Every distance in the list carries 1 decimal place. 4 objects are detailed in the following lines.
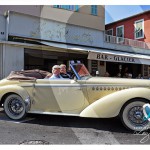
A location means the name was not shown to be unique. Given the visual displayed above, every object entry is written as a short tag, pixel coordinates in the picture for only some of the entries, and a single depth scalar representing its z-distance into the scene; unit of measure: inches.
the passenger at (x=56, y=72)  168.9
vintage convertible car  140.1
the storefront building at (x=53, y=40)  314.8
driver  173.3
